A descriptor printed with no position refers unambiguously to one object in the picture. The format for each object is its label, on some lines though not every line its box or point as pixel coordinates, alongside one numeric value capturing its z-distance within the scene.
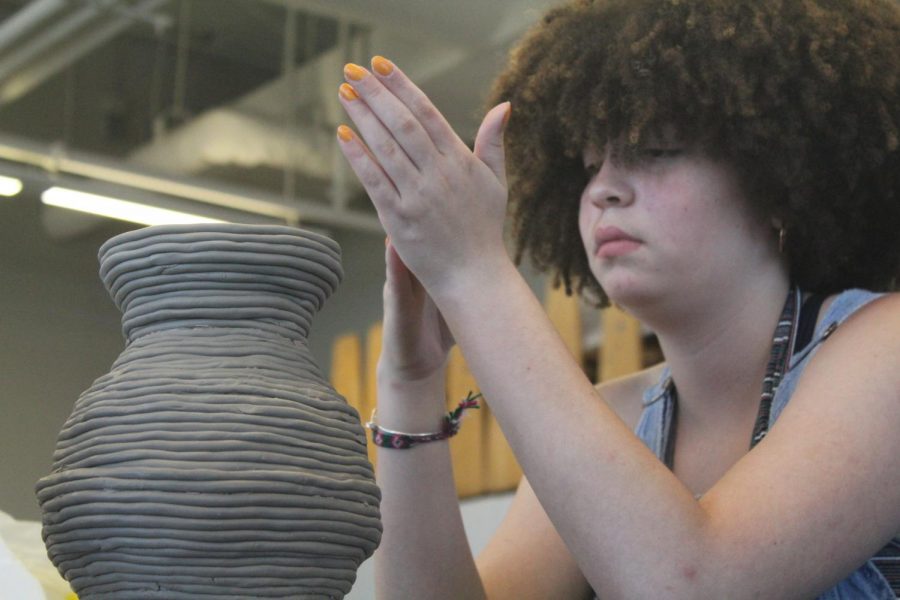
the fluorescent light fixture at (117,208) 4.59
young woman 0.85
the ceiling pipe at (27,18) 4.62
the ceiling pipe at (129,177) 4.60
